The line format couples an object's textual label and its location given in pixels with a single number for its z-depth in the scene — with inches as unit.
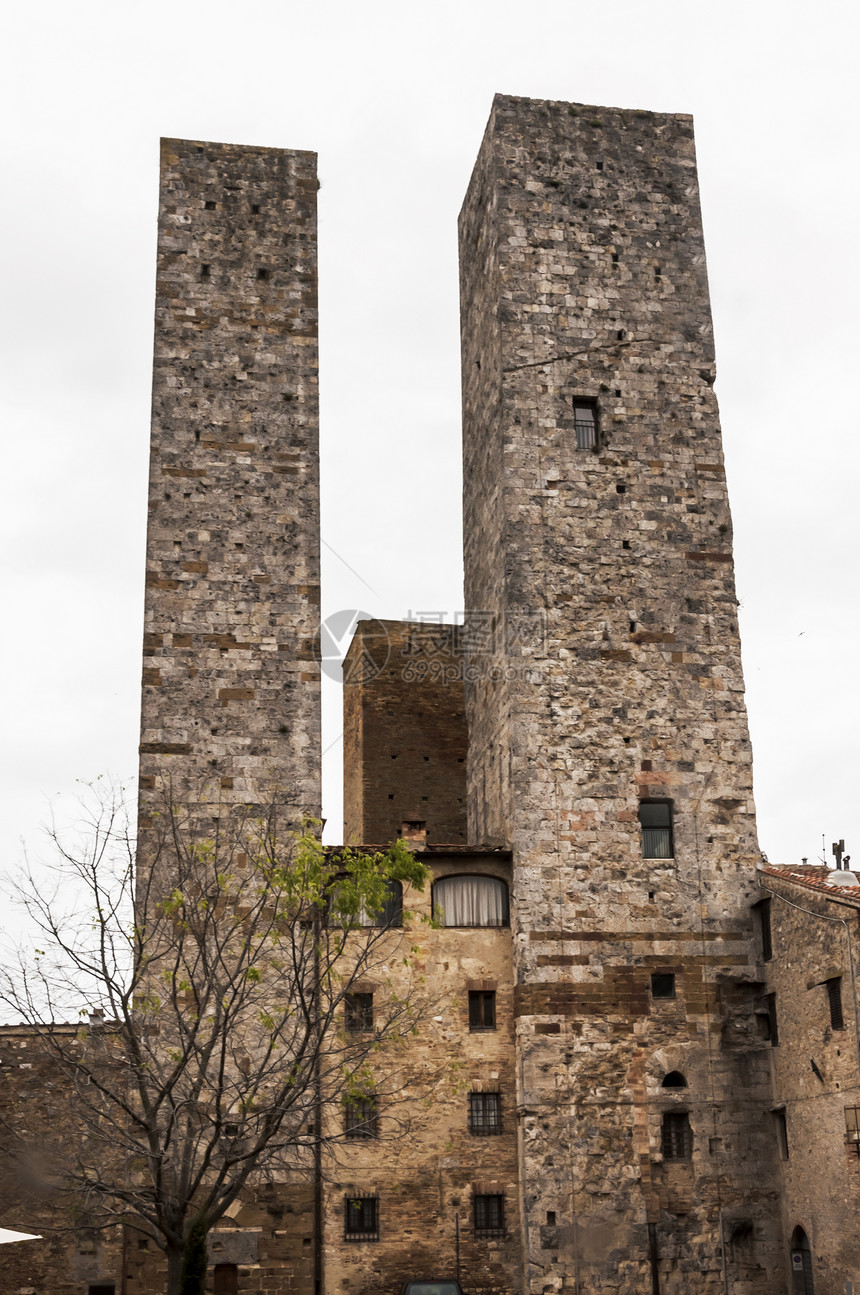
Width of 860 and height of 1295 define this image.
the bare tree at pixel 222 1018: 641.6
